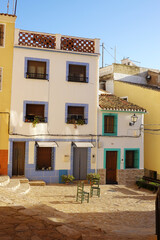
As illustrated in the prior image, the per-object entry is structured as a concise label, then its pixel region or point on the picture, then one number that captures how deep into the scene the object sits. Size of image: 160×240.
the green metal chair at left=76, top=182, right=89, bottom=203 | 12.22
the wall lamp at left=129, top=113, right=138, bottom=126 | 18.20
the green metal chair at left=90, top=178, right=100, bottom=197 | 13.72
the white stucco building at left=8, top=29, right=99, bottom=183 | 16.50
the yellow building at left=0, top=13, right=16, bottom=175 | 16.08
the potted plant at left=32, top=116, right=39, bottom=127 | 16.50
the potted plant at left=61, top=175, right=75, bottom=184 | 16.73
